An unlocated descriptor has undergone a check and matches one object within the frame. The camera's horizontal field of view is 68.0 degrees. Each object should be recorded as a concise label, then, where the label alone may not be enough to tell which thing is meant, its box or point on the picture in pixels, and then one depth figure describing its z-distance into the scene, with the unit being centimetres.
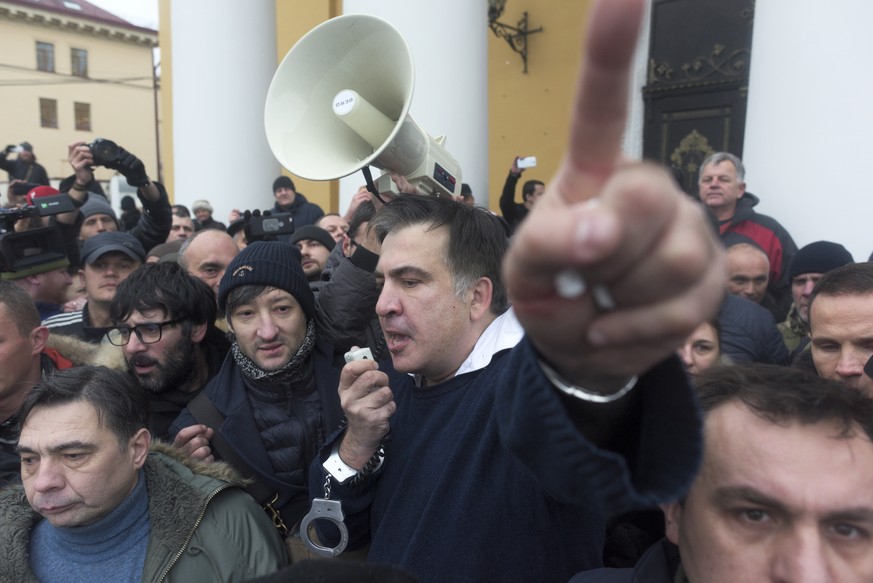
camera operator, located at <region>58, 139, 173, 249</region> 375
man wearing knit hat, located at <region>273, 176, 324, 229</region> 613
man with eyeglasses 238
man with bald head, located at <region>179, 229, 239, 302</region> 327
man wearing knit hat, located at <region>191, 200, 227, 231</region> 593
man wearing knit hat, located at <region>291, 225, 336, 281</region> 372
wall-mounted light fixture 739
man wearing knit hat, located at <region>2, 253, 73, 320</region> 322
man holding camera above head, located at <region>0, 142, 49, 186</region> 826
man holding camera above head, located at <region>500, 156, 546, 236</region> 546
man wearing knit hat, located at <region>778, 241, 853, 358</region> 283
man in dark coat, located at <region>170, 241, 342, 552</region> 204
